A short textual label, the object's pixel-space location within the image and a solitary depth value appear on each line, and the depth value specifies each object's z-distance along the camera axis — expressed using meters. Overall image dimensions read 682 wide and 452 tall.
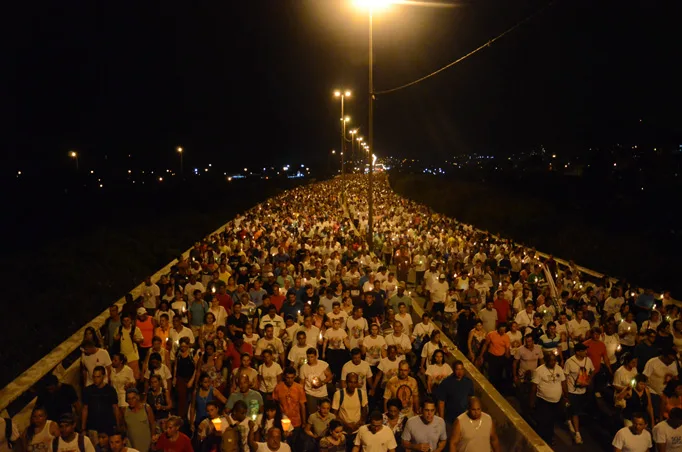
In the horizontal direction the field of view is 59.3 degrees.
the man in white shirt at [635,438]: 6.34
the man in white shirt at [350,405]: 6.98
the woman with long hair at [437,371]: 7.82
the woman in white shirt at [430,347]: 8.55
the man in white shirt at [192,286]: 11.47
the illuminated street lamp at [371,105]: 18.46
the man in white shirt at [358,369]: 7.69
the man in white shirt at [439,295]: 12.20
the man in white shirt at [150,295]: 11.30
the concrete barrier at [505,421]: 6.93
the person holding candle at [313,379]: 7.62
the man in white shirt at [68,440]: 5.92
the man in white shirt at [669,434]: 6.48
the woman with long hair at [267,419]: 6.43
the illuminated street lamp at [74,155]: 88.05
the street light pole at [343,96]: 36.66
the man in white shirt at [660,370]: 8.08
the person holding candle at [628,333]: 9.84
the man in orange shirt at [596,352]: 8.69
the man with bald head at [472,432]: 6.26
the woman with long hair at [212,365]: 7.73
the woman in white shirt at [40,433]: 6.09
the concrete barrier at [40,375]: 7.18
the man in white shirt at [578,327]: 9.62
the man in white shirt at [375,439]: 6.06
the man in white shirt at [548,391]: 7.65
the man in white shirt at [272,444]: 5.91
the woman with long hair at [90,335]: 7.93
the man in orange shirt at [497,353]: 9.10
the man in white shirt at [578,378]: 7.89
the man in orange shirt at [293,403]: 7.11
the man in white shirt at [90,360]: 7.62
